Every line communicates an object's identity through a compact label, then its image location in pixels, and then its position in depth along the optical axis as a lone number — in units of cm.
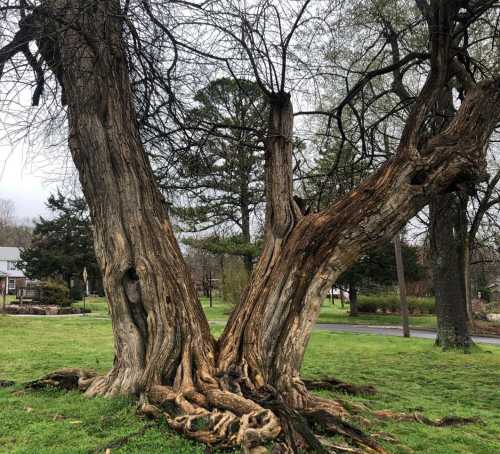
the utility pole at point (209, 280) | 3844
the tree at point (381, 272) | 2811
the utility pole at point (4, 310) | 2437
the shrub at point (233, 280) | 2739
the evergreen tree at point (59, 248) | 3778
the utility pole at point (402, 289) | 1720
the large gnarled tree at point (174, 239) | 433
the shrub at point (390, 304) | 3183
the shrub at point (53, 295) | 3000
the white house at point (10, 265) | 6312
